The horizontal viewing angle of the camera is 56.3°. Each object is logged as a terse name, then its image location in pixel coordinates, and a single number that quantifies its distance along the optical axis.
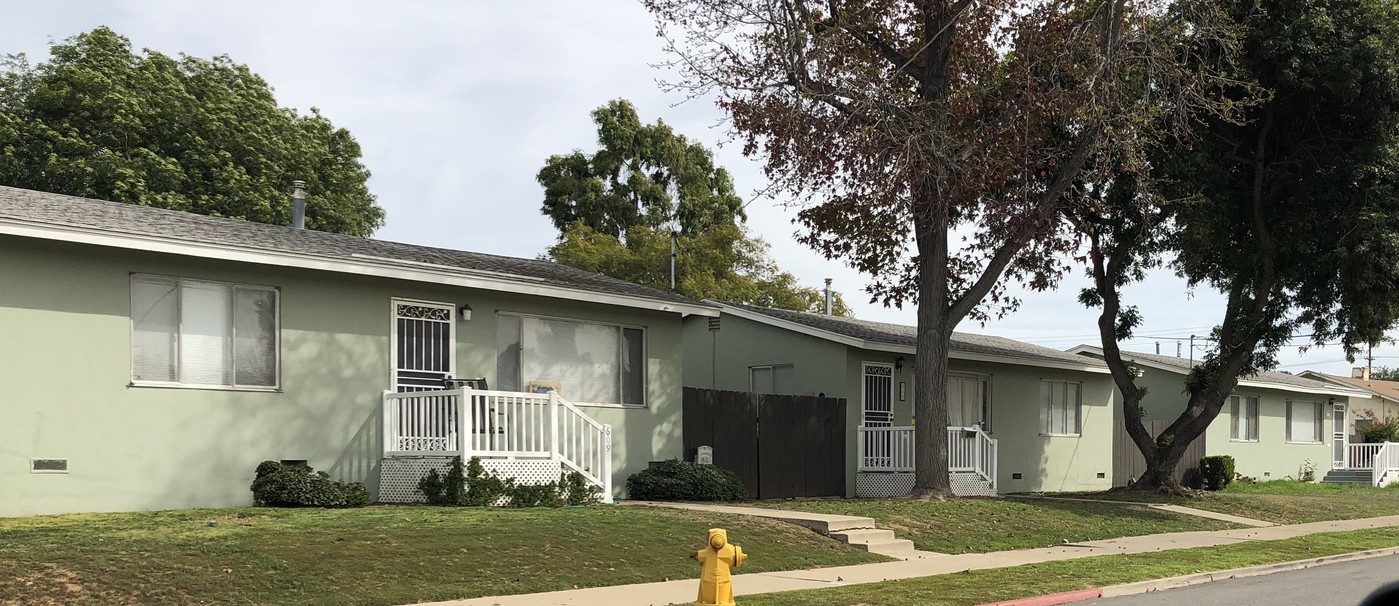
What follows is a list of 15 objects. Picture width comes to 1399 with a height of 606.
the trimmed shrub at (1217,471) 34.72
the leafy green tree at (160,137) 35.50
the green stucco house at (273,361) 15.54
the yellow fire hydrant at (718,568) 10.80
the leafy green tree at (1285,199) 23.84
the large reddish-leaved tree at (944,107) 21.69
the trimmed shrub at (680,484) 21.45
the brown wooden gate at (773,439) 23.44
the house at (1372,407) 59.83
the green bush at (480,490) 17.61
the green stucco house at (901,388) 26.39
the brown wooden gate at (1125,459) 35.41
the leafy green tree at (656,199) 52.09
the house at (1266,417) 40.12
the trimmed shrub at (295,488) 16.81
